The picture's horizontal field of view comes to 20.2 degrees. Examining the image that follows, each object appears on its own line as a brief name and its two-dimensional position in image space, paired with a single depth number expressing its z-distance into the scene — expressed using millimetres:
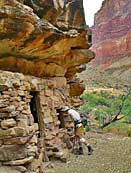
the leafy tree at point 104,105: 21891
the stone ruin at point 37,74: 7355
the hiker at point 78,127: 10117
